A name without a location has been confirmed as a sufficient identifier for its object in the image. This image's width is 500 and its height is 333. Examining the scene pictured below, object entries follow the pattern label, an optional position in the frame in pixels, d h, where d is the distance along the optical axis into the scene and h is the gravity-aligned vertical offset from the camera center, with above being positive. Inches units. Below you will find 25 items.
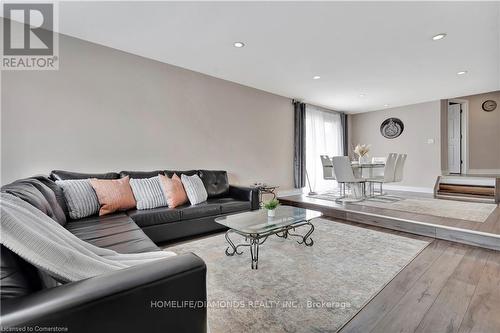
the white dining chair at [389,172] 176.5 -5.8
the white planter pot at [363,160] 193.7 +4.3
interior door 253.4 +28.9
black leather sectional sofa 24.7 -15.9
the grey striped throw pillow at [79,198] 89.0 -12.2
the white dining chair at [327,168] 208.2 -2.6
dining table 183.9 -4.8
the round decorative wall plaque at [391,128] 254.4 +42.8
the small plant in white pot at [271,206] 99.3 -17.8
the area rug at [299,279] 56.7 -37.6
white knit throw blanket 27.2 -10.2
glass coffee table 82.2 -23.1
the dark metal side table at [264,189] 173.1 -17.8
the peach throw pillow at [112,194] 96.5 -12.0
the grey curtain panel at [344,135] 280.5 +38.7
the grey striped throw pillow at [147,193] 106.5 -12.6
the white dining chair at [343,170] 171.8 -3.8
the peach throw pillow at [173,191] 111.9 -12.4
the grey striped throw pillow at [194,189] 119.9 -12.2
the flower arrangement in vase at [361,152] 191.5 +11.1
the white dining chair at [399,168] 187.0 -2.9
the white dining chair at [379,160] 196.5 +4.4
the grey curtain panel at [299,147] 219.9 +18.6
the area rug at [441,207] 131.7 -29.5
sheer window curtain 239.0 +29.1
